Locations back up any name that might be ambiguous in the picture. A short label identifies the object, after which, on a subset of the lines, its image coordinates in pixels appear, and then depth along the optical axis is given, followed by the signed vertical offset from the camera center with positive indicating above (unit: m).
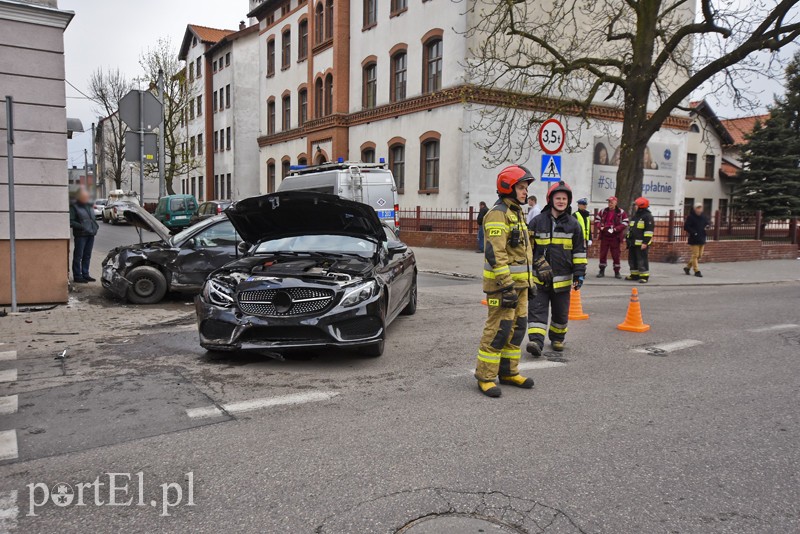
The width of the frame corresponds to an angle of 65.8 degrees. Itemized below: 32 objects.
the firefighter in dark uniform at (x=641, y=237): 14.08 -0.26
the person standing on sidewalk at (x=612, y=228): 14.62 -0.06
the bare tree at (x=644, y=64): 17.16 +4.77
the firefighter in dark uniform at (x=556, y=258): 6.65 -0.37
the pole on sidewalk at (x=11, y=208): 8.27 +0.08
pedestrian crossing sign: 11.71 +1.07
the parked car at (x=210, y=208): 26.66 +0.44
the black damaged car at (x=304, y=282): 5.90 -0.62
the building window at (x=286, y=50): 36.66 +10.12
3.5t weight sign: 11.47 +1.64
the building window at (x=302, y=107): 35.09 +6.41
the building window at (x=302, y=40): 34.72 +10.12
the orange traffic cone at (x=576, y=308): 9.16 -1.24
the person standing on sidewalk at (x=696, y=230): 15.53 -0.07
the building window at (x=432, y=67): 24.64 +6.26
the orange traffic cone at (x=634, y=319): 8.25 -1.25
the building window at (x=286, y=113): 37.09 +6.41
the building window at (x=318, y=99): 32.84 +6.47
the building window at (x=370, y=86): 28.89 +6.35
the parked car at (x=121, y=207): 9.11 +0.13
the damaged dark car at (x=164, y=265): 9.91 -0.77
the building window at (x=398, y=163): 27.06 +2.57
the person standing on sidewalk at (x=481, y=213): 20.07 +0.33
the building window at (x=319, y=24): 32.28 +10.31
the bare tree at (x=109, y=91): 36.03 +7.93
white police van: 16.81 +1.03
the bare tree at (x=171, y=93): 39.41 +8.17
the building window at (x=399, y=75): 26.75 +6.37
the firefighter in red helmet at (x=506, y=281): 5.04 -0.48
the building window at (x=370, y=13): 28.33 +9.62
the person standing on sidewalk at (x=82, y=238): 11.09 -0.42
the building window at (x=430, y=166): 25.05 +2.31
